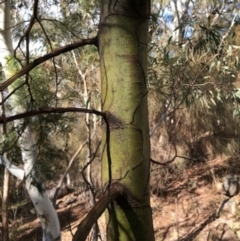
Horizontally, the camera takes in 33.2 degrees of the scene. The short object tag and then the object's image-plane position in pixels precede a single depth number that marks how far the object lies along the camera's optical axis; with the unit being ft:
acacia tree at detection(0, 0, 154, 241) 1.89
